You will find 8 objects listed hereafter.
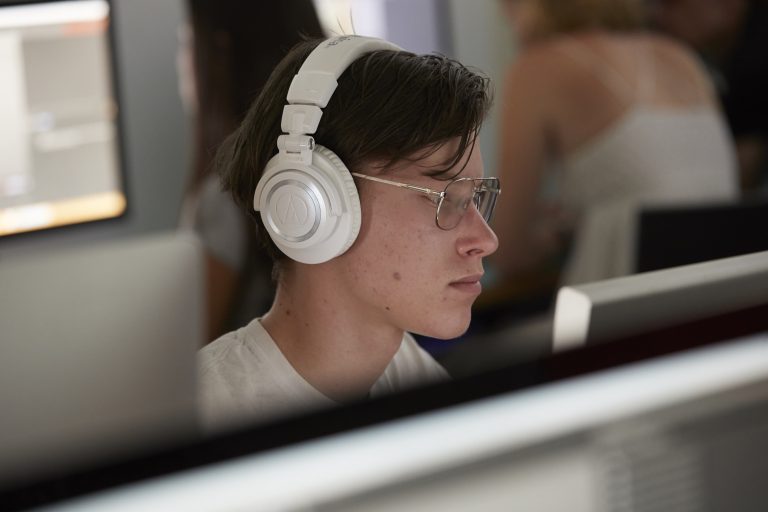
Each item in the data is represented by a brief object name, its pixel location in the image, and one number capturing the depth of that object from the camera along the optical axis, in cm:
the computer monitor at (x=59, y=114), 329
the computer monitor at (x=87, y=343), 247
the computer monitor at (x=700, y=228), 386
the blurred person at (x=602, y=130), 541
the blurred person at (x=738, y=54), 755
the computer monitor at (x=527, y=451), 231
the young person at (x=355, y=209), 255
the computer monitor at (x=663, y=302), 250
